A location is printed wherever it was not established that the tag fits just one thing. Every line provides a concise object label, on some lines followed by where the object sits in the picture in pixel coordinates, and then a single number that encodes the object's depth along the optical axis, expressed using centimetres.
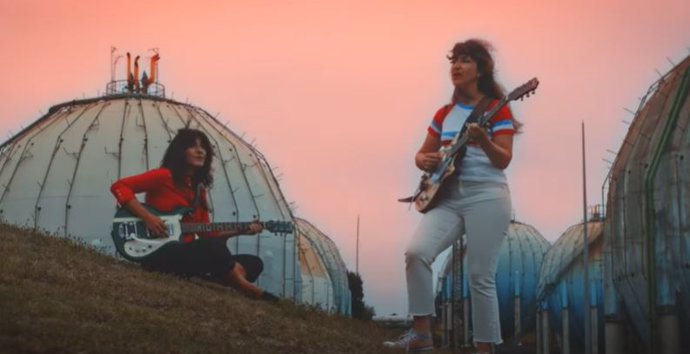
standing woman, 1198
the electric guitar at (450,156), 1216
